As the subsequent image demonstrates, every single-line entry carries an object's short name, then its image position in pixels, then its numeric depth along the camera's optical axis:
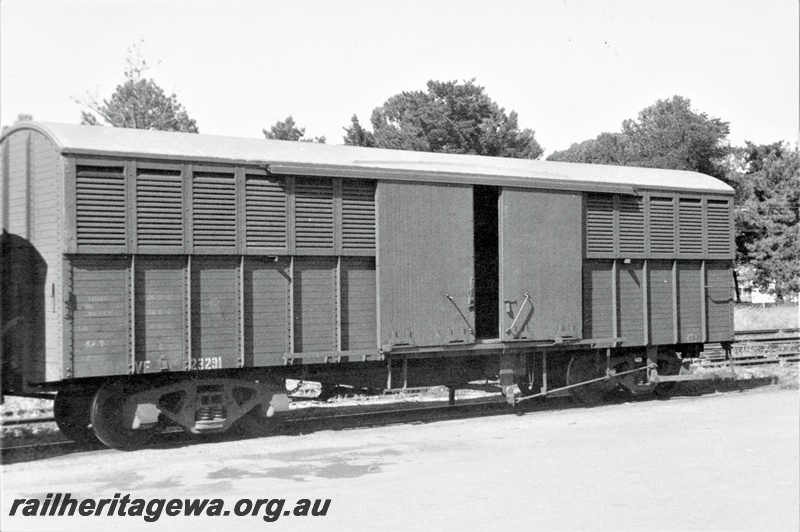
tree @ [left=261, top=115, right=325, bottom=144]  57.75
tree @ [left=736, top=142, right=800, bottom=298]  50.12
